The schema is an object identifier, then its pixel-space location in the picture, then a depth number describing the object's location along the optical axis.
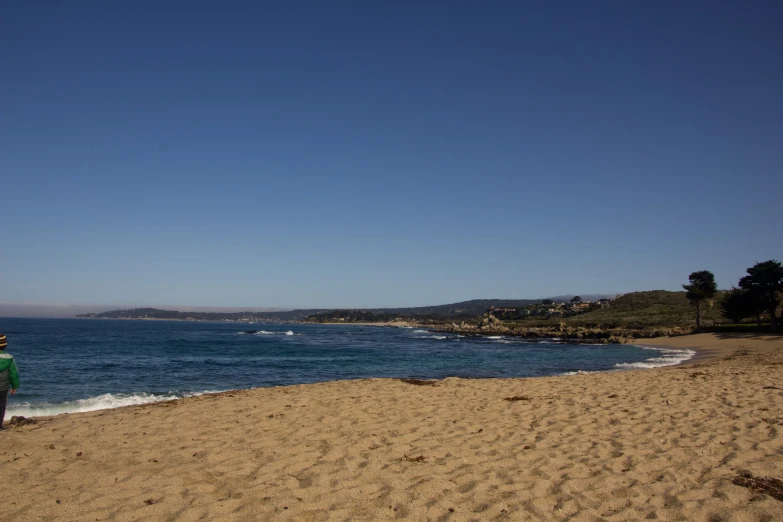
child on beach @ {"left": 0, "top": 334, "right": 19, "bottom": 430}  8.45
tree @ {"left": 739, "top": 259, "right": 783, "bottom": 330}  43.12
